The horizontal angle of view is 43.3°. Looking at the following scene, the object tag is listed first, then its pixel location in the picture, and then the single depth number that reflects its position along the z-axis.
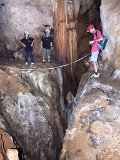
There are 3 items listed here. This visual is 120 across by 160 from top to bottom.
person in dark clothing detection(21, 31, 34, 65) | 5.97
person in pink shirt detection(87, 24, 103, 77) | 5.05
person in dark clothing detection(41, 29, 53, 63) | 6.10
